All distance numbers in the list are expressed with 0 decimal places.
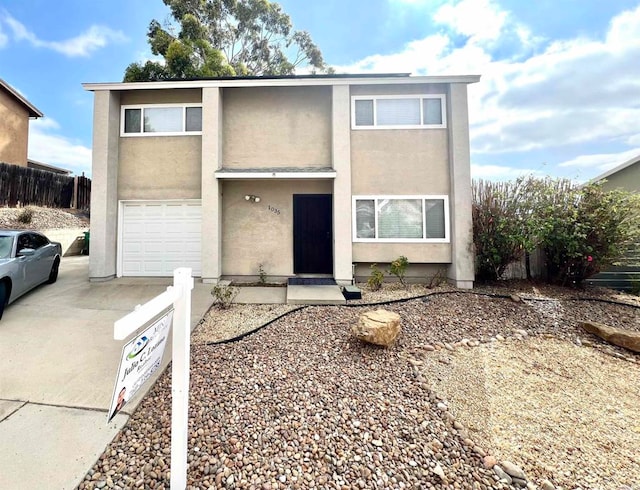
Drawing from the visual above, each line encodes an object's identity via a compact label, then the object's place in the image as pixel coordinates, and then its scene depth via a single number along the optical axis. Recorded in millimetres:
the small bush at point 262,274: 8641
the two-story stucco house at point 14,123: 16578
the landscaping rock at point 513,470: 2324
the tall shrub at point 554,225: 6941
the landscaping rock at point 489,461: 2403
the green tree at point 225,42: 16438
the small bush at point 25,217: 12344
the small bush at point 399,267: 7871
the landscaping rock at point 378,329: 4129
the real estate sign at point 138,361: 1582
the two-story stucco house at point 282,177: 8211
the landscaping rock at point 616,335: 4544
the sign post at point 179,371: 1991
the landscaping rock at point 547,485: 2236
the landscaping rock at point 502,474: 2295
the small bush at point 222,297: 6388
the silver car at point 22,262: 5690
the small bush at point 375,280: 7801
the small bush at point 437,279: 7986
